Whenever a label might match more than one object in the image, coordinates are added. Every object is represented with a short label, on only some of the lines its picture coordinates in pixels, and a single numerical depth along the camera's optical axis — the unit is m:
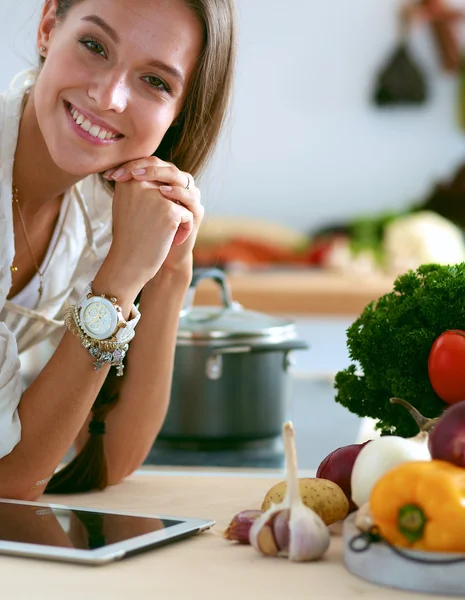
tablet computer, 0.95
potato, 1.00
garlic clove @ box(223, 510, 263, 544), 1.00
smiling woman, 1.21
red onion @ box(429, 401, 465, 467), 0.91
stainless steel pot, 1.48
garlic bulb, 0.94
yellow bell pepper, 0.88
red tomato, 1.05
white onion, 0.95
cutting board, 0.88
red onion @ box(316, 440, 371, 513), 1.04
